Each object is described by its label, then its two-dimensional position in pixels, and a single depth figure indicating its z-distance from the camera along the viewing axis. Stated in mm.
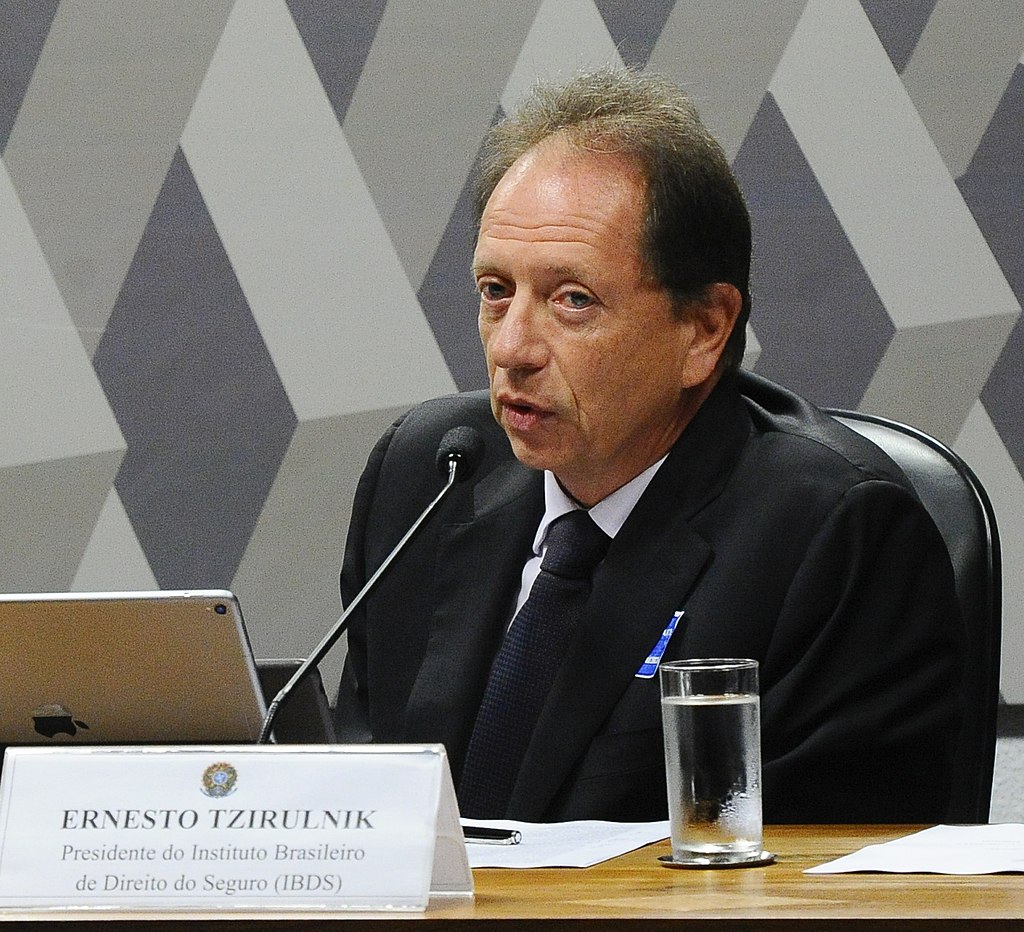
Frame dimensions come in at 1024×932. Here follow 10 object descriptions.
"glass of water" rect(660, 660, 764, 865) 4579
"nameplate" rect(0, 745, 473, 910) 4400
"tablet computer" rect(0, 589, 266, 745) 4690
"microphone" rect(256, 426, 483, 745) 4891
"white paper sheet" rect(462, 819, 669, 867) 4619
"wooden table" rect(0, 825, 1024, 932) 4316
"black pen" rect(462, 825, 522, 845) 4743
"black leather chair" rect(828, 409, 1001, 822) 5158
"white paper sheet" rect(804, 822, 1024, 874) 4505
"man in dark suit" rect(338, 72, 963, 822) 5097
